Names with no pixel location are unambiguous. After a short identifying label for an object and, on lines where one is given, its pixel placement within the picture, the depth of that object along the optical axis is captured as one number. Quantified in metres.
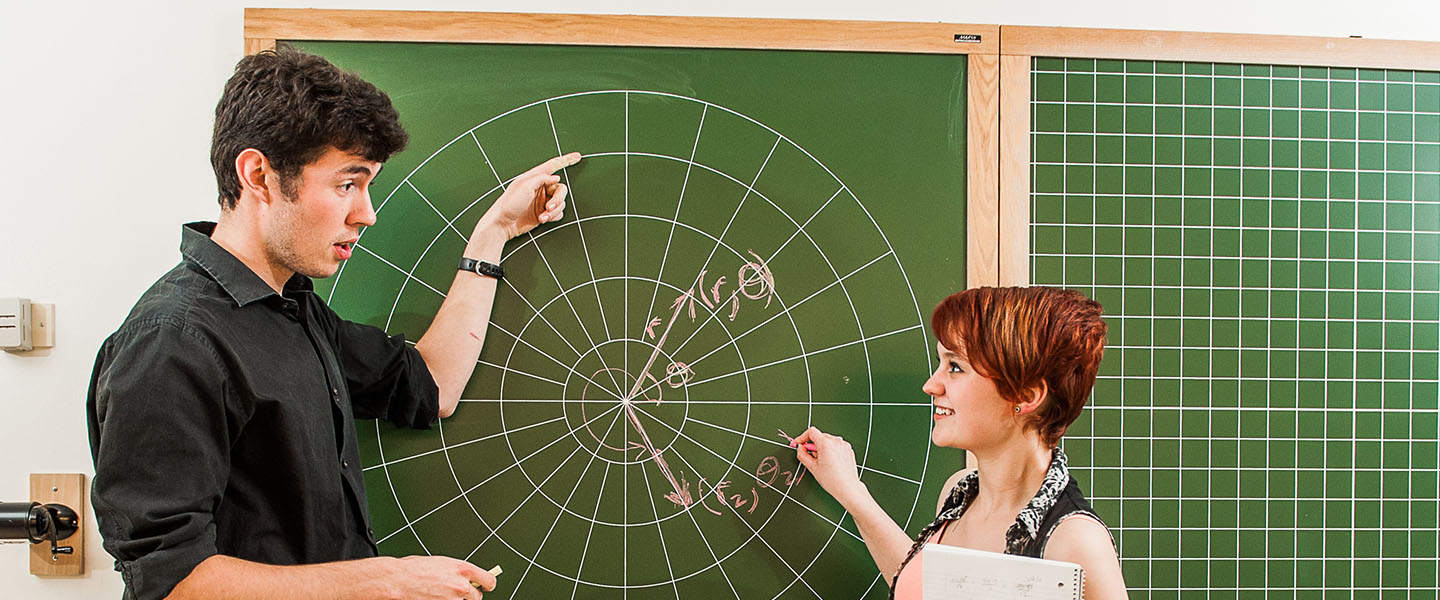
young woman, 1.26
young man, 1.14
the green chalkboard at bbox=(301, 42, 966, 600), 1.64
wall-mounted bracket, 1.63
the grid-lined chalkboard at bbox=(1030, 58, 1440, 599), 1.70
